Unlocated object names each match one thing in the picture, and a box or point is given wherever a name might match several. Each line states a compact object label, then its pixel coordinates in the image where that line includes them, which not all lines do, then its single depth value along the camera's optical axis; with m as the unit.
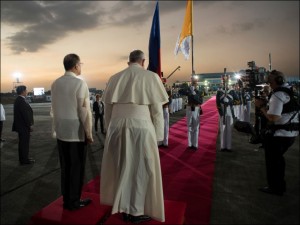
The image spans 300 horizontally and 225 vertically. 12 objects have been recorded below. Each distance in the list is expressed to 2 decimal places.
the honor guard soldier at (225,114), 8.14
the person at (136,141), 3.29
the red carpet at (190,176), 4.39
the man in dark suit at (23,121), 7.05
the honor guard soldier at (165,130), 9.02
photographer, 4.56
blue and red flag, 5.25
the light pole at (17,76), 43.33
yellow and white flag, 8.77
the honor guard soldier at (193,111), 8.42
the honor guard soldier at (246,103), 13.61
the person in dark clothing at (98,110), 13.29
